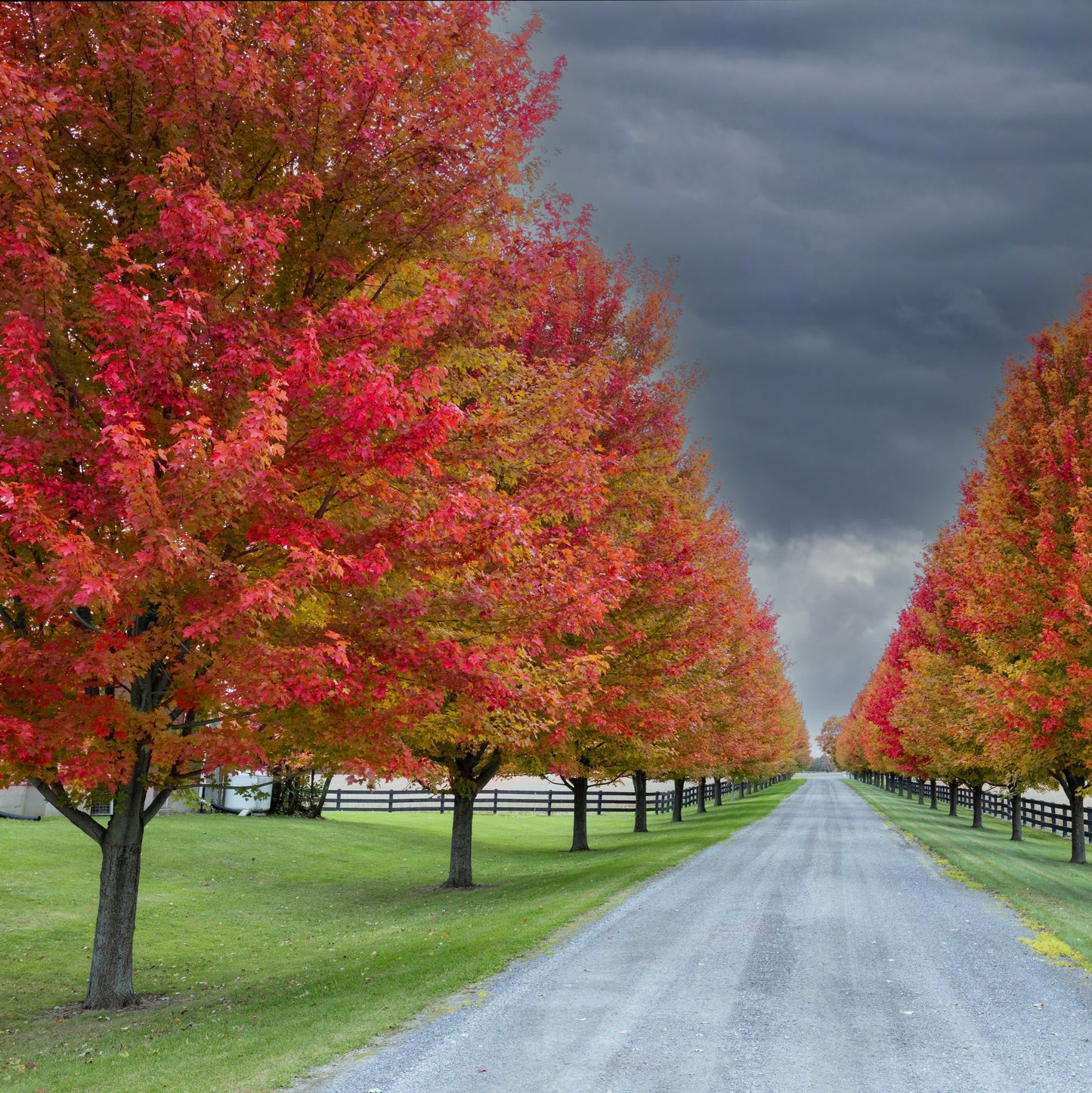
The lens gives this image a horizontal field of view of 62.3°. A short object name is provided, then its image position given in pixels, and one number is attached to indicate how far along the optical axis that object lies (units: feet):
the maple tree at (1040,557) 54.39
